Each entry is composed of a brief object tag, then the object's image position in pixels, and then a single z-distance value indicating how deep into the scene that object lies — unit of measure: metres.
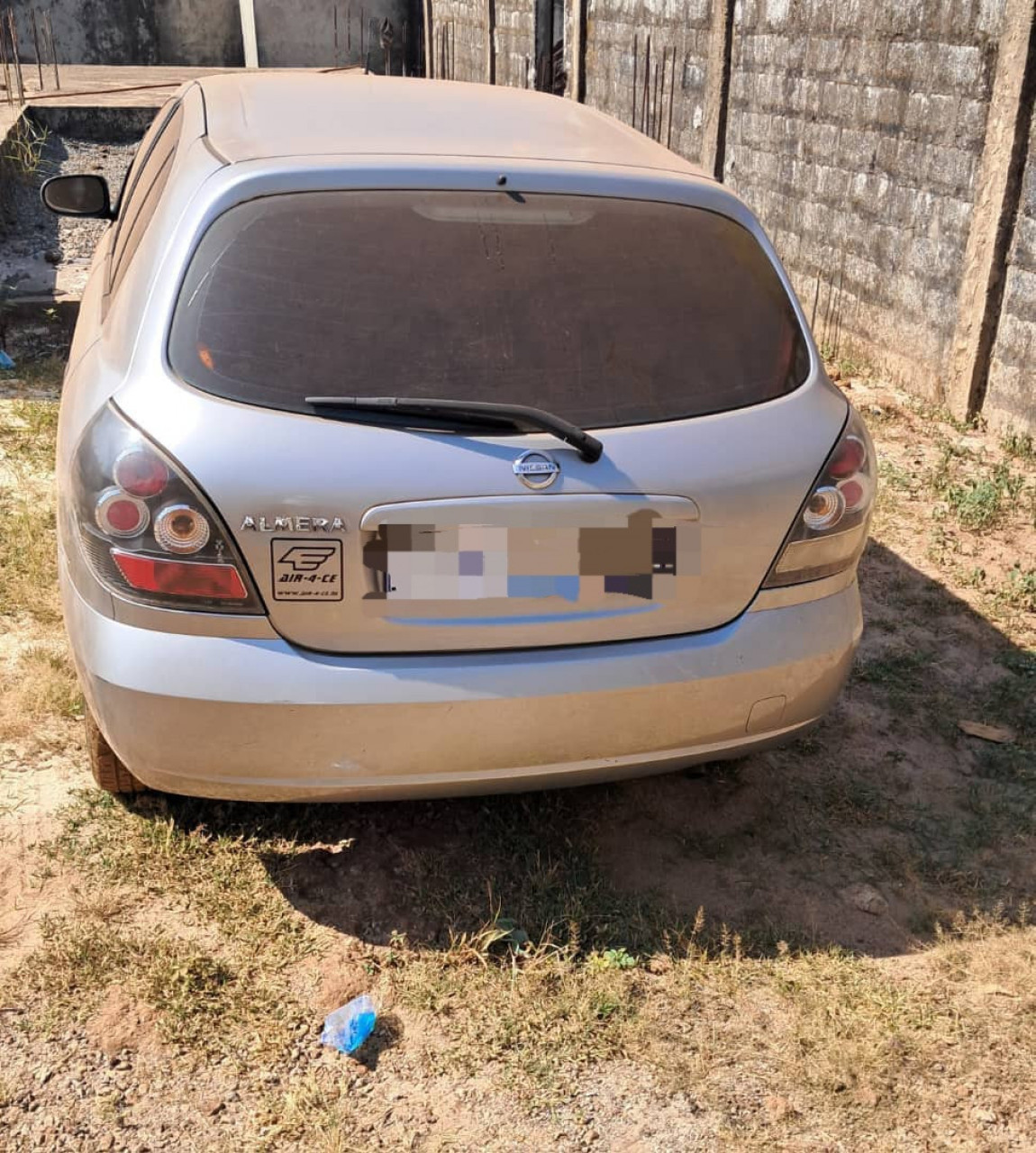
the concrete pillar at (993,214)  5.62
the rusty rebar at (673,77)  9.28
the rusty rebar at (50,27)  18.06
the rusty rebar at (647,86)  9.72
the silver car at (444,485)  2.38
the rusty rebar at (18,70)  13.62
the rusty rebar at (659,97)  9.50
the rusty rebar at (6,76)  13.37
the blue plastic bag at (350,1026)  2.46
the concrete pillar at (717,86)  8.30
